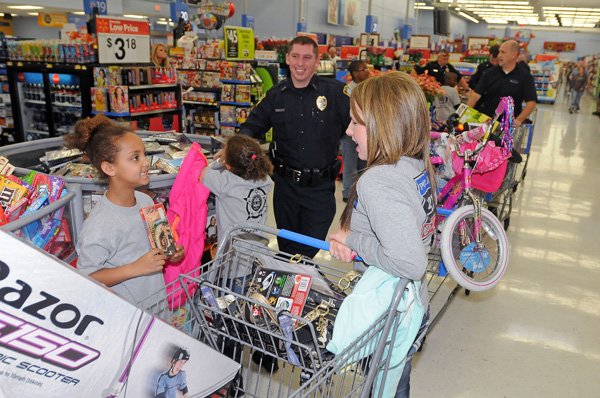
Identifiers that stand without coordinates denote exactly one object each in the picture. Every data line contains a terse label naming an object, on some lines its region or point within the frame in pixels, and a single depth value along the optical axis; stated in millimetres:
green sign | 8945
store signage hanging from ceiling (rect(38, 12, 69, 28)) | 20573
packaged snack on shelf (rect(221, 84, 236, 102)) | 8969
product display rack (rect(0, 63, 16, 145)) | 7613
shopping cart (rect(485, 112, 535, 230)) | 4609
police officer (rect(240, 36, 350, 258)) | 3232
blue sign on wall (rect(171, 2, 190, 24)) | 13678
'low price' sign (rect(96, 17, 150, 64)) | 5961
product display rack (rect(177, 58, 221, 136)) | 9172
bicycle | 2758
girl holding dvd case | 1837
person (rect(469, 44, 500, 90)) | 8266
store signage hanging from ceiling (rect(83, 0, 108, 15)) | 7766
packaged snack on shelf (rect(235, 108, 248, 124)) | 8953
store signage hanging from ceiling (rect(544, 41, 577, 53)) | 36469
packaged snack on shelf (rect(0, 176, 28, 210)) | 1956
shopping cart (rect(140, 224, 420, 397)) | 1371
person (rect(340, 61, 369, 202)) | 5918
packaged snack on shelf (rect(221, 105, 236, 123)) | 8992
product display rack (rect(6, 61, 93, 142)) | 6301
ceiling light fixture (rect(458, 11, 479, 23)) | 32094
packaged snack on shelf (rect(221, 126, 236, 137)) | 8992
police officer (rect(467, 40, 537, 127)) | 5660
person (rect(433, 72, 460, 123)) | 7176
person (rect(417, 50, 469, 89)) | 9164
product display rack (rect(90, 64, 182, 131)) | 6184
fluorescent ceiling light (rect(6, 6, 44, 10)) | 18727
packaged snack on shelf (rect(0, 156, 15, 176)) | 2163
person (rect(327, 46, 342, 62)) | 12672
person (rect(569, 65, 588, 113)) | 18188
